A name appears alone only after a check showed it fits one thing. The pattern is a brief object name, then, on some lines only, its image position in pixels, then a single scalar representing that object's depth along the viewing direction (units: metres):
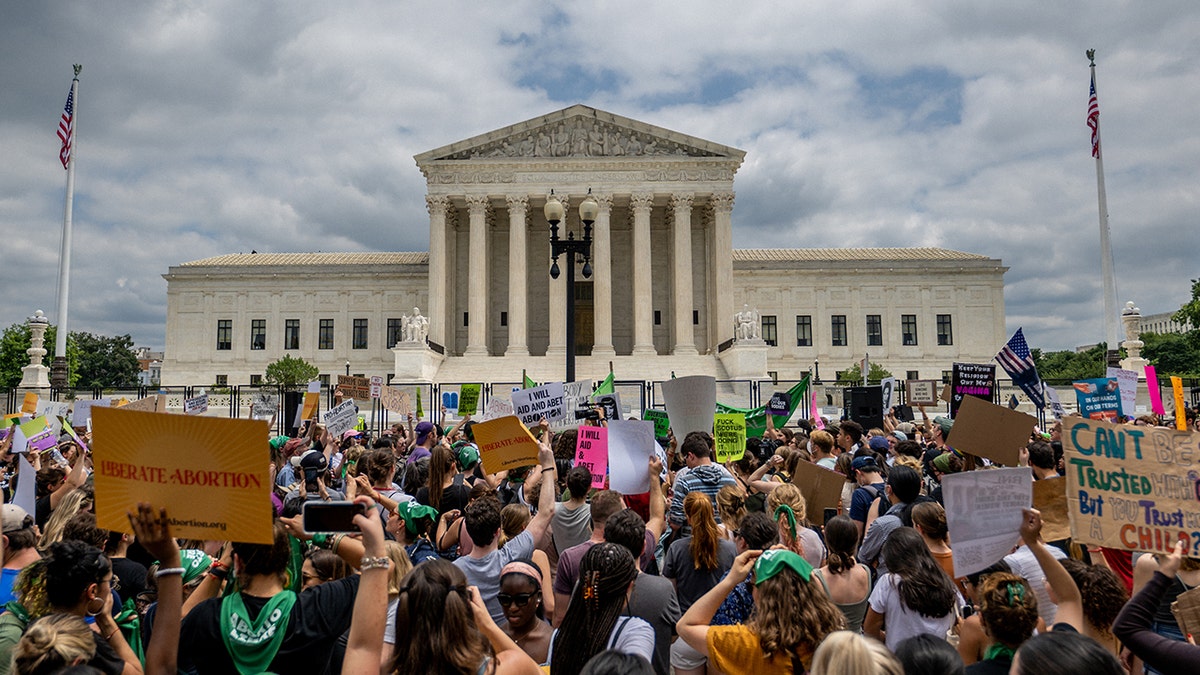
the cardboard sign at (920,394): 17.69
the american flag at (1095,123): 36.41
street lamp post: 16.92
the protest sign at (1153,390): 16.86
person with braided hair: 3.73
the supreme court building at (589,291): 47.94
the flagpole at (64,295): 35.84
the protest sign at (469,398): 15.17
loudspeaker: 16.97
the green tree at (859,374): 46.91
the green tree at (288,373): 47.81
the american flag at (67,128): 36.34
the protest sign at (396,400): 17.20
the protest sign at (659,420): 14.83
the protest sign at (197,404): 16.69
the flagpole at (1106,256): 36.09
